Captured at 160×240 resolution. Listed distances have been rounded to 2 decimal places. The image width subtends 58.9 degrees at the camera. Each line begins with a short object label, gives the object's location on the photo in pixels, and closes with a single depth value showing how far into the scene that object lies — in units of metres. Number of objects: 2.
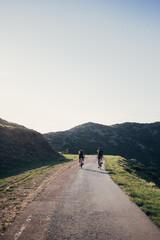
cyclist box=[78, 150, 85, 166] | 20.63
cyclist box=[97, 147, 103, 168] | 20.13
